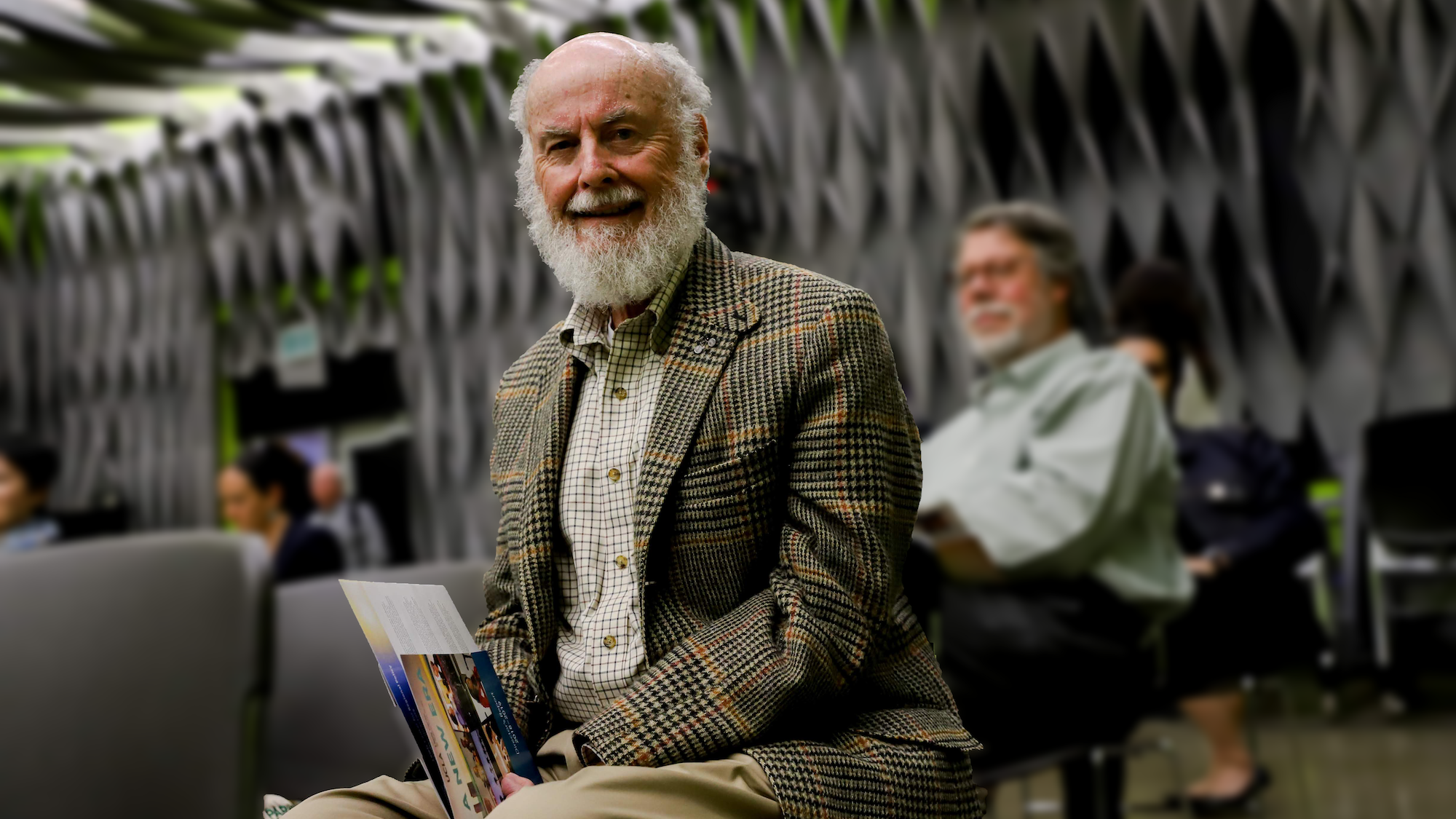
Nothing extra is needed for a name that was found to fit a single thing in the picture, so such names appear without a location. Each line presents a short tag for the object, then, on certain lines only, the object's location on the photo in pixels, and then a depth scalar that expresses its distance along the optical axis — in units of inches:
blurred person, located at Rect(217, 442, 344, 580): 199.8
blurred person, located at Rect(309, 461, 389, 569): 274.1
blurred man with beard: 91.8
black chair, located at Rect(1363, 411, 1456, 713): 162.2
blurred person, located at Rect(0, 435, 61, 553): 173.3
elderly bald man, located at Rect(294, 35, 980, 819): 41.0
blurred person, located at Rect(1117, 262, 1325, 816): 110.0
